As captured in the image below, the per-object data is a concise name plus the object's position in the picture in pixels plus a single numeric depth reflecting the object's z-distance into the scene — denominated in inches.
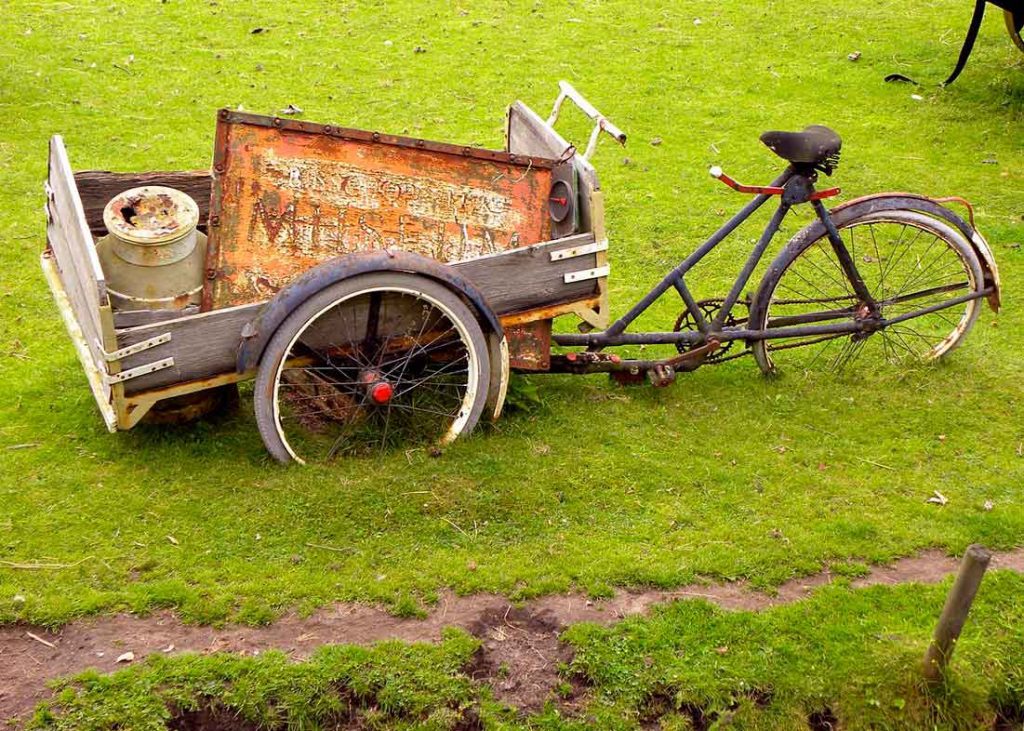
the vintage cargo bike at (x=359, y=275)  182.5
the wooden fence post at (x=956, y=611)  136.7
